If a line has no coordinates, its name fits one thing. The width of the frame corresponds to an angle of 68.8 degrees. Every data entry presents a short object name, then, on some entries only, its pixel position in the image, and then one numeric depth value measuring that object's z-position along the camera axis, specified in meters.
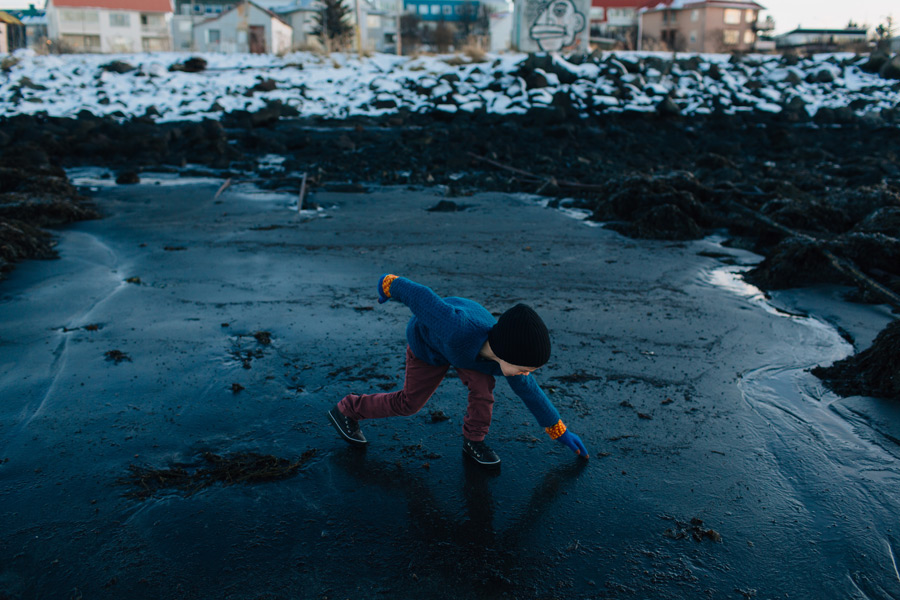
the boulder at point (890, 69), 22.58
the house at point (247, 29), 38.78
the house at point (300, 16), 46.09
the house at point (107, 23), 50.28
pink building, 46.44
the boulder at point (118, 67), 22.91
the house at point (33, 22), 56.27
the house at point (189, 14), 50.41
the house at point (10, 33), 46.24
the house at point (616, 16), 51.69
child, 2.48
